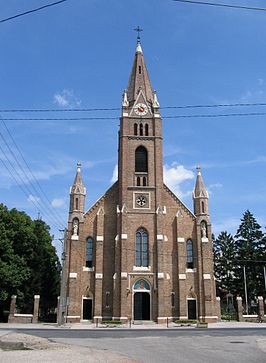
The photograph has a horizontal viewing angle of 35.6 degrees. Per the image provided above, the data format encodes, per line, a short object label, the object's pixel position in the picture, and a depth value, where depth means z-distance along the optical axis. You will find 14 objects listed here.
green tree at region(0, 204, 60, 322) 44.41
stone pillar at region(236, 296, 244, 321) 46.44
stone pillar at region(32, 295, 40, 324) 44.09
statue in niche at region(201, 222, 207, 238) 46.84
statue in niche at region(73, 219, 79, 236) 46.31
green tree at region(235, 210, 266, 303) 66.38
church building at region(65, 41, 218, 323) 43.56
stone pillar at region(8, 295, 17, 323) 43.12
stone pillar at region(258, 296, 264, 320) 46.06
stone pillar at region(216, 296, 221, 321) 45.92
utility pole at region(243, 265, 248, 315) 62.81
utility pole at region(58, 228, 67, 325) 38.66
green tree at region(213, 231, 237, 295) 71.75
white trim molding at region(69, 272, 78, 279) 44.09
